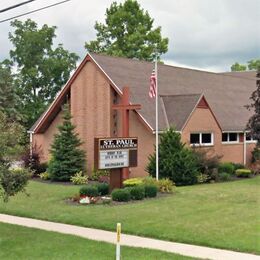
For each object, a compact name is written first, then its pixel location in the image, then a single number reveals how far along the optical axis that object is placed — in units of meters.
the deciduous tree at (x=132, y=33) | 54.28
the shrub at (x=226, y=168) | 29.35
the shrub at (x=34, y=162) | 31.70
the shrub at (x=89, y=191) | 19.66
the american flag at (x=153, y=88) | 24.44
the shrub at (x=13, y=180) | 12.66
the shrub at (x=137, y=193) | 19.30
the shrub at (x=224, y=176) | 27.73
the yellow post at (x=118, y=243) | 9.00
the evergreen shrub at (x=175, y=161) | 25.53
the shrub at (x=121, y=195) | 18.86
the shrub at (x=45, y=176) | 29.55
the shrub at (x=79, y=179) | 27.44
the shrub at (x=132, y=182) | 22.01
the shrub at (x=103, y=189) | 20.80
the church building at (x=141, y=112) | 29.81
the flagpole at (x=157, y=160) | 23.94
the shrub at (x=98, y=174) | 29.25
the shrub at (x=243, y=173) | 29.86
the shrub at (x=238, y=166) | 31.48
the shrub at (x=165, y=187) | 21.48
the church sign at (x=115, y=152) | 20.30
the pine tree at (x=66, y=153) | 28.89
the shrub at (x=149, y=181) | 21.56
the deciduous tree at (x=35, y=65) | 49.56
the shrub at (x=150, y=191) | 19.86
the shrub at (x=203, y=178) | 26.42
